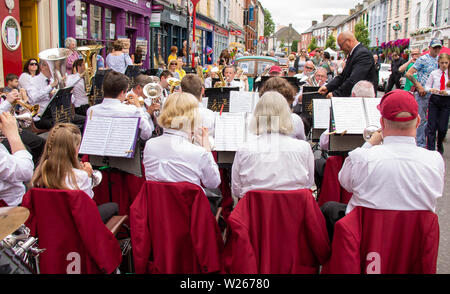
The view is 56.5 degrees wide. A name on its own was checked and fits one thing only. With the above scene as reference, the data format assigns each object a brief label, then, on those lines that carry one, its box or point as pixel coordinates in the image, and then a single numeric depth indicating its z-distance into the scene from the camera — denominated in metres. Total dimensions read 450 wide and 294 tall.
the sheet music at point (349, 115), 3.90
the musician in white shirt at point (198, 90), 4.34
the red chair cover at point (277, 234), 2.56
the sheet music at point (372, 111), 3.95
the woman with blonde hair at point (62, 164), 2.72
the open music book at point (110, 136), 3.72
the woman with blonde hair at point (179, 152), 2.92
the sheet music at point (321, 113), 4.80
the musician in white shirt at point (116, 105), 4.16
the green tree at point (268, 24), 101.56
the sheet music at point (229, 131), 3.88
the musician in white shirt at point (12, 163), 2.76
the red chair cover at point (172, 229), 2.76
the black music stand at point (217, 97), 6.43
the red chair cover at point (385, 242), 2.31
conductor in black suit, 5.71
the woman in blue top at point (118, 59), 9.47
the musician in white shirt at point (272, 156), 2.71
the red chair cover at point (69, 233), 2.59
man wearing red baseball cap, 2.33
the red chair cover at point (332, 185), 3.75
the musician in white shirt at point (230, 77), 8.47
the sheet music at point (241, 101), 5.57
